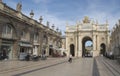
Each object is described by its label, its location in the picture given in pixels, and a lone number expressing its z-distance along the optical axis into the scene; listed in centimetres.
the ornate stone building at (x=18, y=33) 1268
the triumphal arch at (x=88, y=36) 3423
